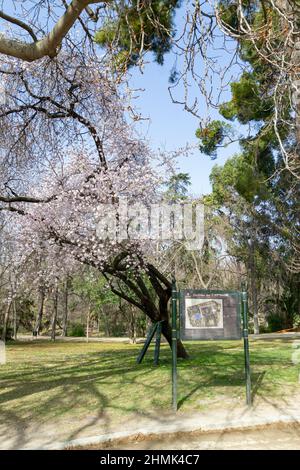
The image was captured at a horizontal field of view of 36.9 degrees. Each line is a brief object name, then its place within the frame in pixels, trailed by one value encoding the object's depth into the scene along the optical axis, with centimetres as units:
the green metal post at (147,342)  987
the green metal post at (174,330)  604
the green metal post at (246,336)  607
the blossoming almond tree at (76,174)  842
